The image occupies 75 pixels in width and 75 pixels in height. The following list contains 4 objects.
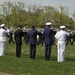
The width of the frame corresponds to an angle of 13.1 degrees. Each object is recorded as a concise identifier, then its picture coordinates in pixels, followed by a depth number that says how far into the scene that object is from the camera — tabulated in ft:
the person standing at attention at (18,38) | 62.18
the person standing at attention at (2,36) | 62.96
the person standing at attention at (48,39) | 56.58
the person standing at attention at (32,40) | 59.31
